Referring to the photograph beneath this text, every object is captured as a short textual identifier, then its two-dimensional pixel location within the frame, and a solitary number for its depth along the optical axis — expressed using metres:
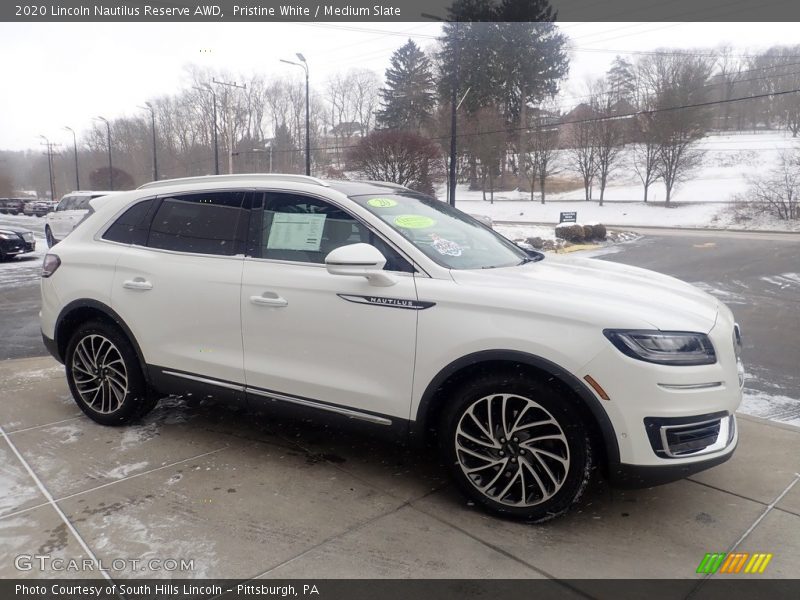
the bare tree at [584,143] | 47.97
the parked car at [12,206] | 53.94
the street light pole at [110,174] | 53.73
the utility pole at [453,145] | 20.36
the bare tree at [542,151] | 49.28
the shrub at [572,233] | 22.41
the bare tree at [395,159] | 27.06
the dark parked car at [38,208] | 51.97
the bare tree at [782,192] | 33.21
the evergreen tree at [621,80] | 54.41
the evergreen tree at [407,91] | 58.56
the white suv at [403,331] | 2.72
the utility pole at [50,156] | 83.97
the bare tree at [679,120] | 43.09
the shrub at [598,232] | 23.00
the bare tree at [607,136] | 46.62
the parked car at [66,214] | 19.33
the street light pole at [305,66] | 23.89
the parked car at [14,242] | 16.22
